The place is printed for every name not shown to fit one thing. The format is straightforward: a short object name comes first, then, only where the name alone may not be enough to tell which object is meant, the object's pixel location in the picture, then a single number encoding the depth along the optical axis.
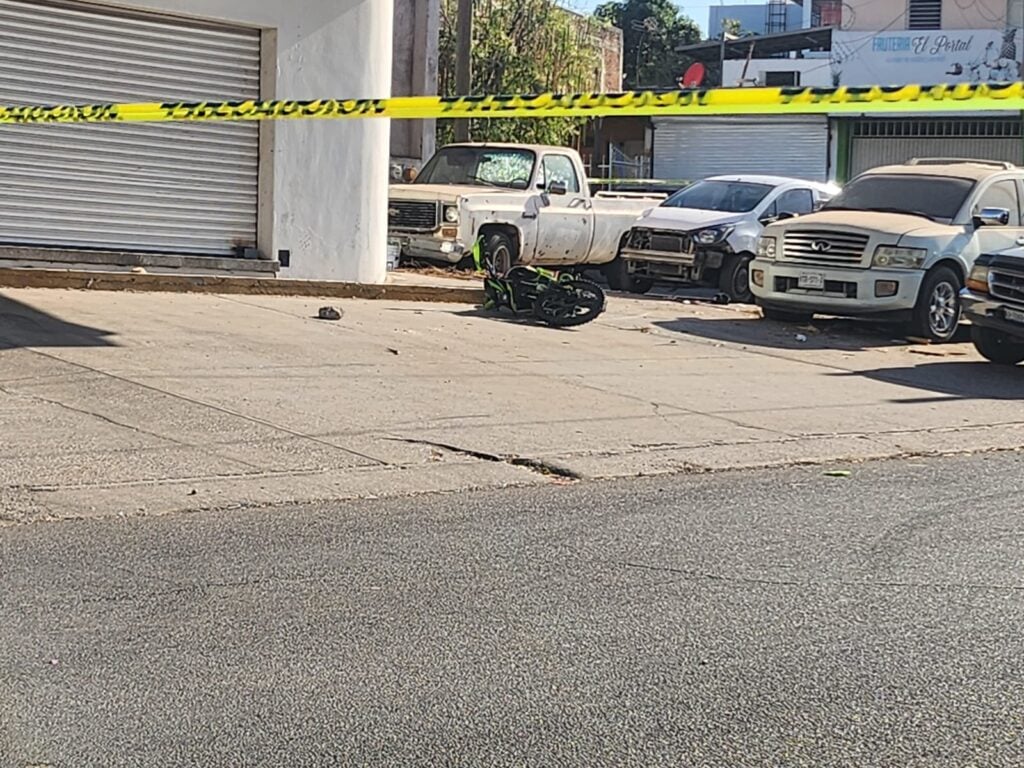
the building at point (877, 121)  37.50
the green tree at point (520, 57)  30.55
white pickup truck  18.47
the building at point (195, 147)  14.43
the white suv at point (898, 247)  15.31
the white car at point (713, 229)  18.59
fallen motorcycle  14.95
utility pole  24.16
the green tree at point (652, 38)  57.38
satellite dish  40.72
